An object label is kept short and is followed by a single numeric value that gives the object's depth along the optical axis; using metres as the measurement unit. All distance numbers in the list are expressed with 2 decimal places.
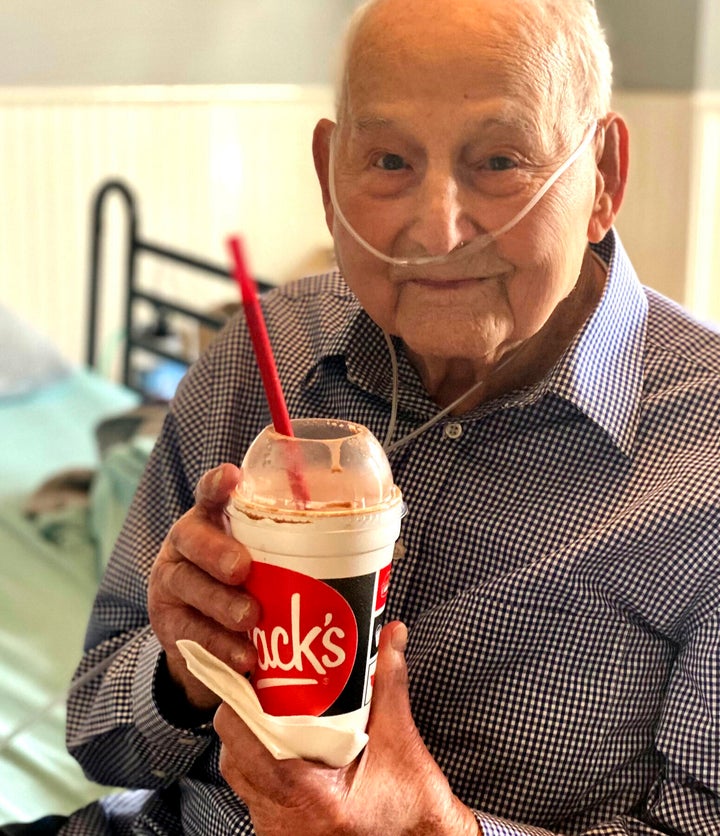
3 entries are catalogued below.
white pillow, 3.00
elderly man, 0.87
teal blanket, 1.57
